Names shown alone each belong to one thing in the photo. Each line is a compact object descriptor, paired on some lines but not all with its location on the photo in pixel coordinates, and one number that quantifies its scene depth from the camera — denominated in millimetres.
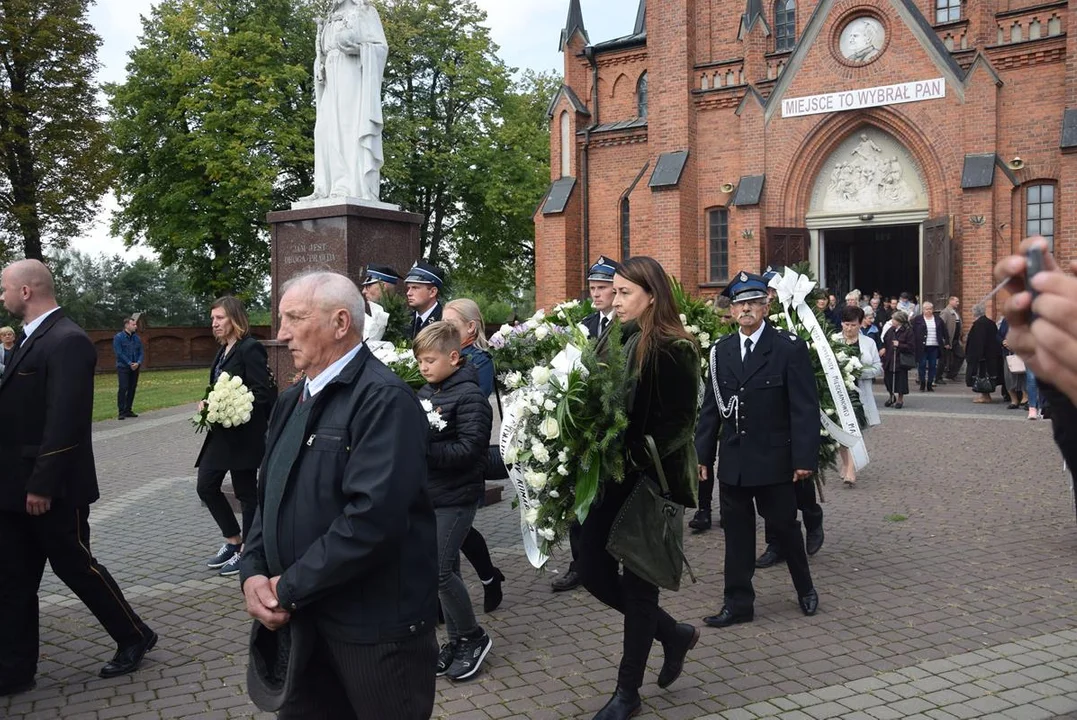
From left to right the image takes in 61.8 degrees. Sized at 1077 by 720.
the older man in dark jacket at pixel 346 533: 2646
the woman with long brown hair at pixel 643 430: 4156
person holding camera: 1369
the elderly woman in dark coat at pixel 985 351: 17219
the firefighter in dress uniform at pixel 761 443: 5496
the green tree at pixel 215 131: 32000
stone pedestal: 9164
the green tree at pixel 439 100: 35688
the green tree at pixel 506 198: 35688
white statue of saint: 9891
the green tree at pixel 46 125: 31438
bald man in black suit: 4699
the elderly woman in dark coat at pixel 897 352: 16984
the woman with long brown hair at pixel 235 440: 6773
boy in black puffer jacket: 4840
